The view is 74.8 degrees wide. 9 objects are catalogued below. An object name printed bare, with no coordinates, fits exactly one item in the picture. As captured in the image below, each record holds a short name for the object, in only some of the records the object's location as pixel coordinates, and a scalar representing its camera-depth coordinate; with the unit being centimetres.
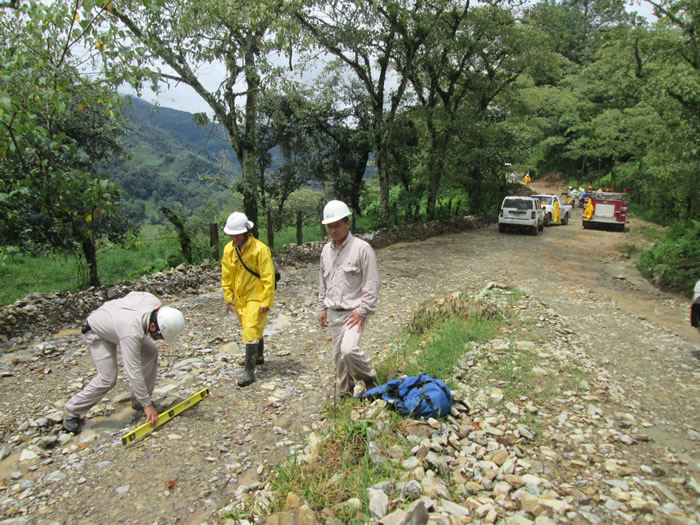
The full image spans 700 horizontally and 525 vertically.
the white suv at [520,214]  2042
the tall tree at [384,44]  1398
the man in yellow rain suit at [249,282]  546
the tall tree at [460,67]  1747
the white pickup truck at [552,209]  2427
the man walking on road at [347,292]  445
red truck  2198
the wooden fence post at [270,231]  1302
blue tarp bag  421
